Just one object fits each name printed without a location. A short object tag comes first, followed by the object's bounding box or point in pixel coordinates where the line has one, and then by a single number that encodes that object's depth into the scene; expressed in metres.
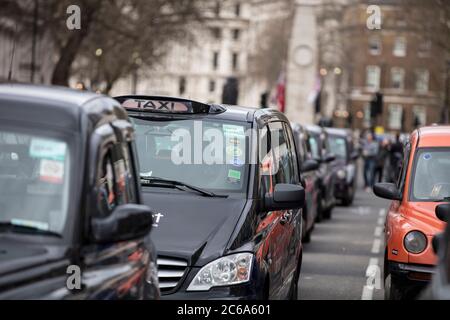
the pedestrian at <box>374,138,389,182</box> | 41.24
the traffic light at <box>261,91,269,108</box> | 51.36
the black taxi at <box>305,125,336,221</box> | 24.67
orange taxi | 11.39
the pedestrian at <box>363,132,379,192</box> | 41.38
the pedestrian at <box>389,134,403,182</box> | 38.03
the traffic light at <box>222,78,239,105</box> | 54.66
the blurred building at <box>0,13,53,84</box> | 59.81
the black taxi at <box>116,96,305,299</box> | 8.95
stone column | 64.69
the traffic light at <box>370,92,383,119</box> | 63.24
